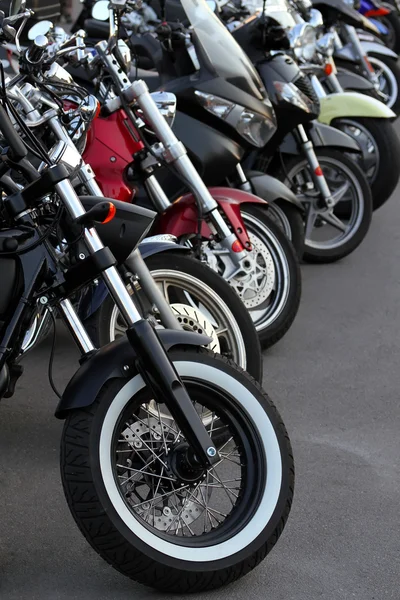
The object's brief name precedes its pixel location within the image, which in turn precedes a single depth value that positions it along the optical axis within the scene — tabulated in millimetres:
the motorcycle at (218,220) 7899
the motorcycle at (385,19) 20771
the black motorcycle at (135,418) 5081
